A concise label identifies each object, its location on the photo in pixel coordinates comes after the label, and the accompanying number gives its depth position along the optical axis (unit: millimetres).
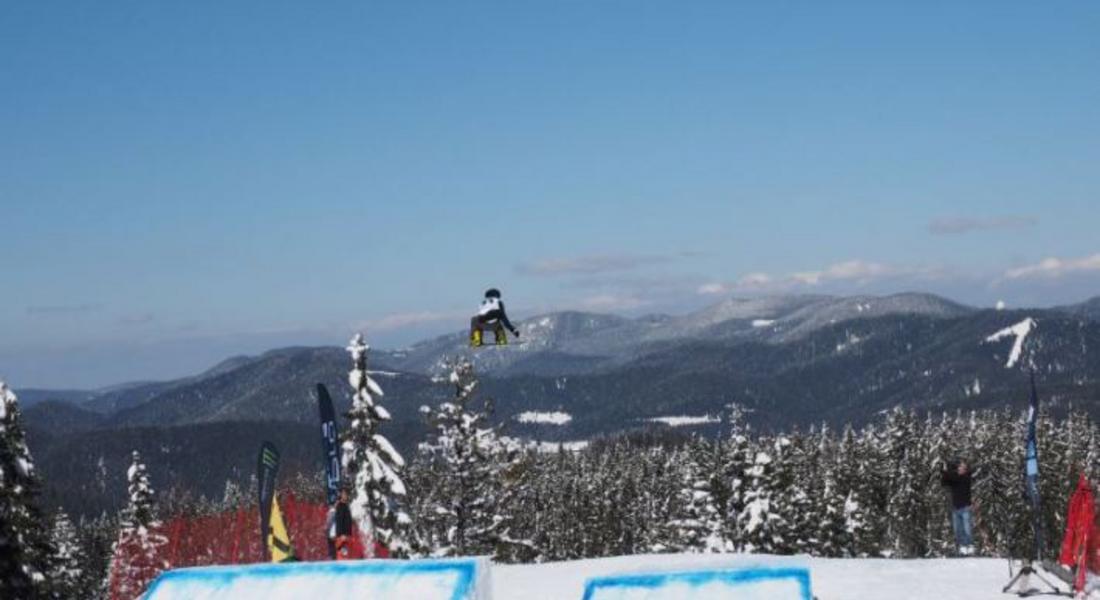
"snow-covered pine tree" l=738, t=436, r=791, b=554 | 42531
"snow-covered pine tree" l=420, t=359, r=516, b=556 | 35594
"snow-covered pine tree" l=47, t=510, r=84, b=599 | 29031
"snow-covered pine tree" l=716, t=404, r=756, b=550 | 42881
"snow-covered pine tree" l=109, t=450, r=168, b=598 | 42375
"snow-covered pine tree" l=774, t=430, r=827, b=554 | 46562
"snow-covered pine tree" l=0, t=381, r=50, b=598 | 26766
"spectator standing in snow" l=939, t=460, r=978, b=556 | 20953
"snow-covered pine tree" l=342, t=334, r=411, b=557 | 31141
